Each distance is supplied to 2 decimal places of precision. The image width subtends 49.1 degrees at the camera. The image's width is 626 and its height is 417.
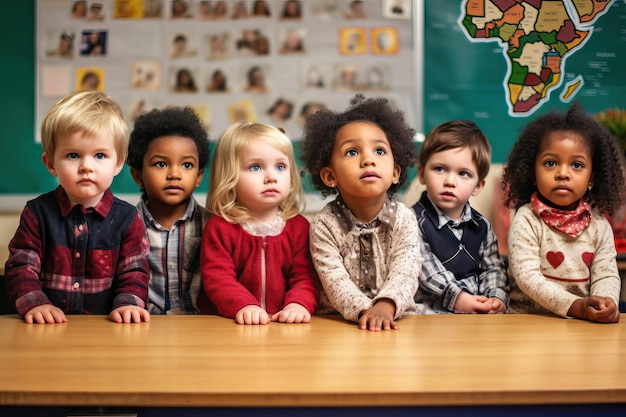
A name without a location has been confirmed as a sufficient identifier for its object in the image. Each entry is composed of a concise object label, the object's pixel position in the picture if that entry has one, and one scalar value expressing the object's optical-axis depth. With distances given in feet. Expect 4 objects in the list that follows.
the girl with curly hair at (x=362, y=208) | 5.45
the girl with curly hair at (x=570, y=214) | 5.87
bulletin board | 11.76
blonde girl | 5.80
